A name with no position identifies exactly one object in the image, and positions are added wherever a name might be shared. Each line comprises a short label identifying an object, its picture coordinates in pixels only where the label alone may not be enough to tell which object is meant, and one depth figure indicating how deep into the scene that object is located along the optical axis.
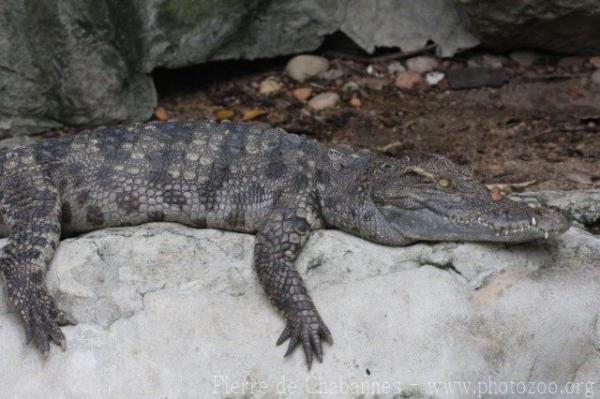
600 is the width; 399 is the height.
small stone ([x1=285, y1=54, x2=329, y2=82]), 7.01
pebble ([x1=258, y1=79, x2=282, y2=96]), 6.91
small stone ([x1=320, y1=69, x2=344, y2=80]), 7.04
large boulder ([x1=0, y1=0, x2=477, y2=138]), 5.85
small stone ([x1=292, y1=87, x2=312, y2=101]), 6.84
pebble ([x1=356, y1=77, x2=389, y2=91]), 6.93
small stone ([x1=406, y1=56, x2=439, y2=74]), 7.01
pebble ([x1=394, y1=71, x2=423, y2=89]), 6.90
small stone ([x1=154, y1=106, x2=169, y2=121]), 6.55
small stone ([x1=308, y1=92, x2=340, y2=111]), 6.72
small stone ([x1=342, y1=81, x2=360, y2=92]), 6.91
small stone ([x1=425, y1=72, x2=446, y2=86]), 6.89
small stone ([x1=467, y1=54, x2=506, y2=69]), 6.96
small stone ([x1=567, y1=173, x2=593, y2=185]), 5.56
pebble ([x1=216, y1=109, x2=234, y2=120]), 6.62
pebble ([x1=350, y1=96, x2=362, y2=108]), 6.74
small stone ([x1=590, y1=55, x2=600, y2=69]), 6.83
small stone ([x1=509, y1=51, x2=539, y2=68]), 6.94
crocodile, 4.04
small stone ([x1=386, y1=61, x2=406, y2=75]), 7.05
